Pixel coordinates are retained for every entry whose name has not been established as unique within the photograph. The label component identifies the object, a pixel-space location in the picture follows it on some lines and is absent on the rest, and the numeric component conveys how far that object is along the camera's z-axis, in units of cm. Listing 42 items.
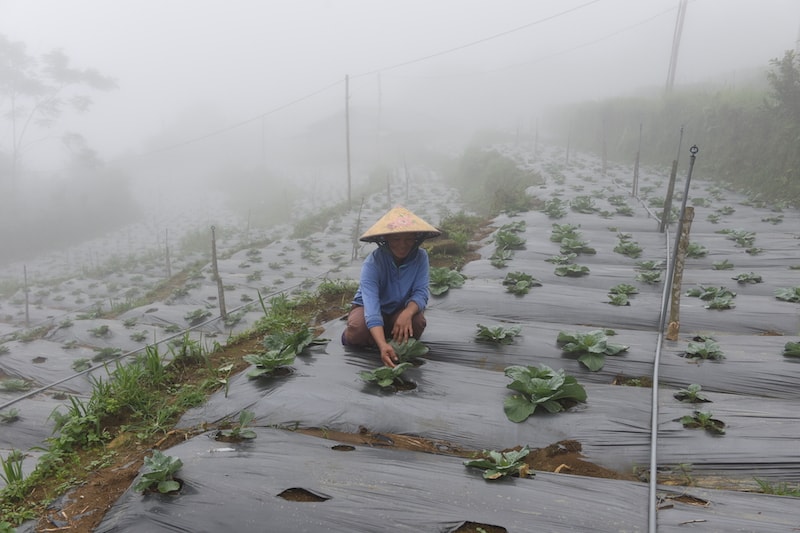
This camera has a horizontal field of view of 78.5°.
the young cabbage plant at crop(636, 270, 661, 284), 556
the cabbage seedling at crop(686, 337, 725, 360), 339
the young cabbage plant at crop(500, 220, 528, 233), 848
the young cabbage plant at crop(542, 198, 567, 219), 973
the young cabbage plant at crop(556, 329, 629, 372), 339
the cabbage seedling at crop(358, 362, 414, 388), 303
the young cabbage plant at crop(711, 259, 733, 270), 635
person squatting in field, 325
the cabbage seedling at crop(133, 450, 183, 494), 209
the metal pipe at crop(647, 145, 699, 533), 187
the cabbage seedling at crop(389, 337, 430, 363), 335
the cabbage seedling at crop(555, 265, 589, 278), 604
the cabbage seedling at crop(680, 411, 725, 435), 252
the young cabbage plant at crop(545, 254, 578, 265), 666
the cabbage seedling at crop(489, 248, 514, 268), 652
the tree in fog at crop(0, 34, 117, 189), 3047
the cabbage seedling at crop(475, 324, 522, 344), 379
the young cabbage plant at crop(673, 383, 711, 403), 286
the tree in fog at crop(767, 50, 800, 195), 1238
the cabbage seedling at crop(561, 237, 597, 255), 716
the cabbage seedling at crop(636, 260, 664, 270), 632
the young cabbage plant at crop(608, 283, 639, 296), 516
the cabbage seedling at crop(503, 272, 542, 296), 517
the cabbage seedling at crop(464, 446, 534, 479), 215
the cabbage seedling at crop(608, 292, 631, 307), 480
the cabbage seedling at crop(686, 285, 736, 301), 496
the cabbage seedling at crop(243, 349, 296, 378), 327
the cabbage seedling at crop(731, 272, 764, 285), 560
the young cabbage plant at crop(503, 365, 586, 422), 271
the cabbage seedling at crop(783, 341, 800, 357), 332
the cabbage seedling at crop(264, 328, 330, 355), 363
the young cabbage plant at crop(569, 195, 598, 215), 1034
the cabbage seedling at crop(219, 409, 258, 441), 252
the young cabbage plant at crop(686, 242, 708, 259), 695
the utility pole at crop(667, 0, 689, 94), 2363
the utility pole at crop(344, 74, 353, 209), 2023
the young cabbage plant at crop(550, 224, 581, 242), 775
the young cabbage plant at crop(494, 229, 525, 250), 737
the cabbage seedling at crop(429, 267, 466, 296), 526
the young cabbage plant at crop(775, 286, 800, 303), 469
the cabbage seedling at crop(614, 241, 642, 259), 708
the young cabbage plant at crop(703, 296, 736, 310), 462
